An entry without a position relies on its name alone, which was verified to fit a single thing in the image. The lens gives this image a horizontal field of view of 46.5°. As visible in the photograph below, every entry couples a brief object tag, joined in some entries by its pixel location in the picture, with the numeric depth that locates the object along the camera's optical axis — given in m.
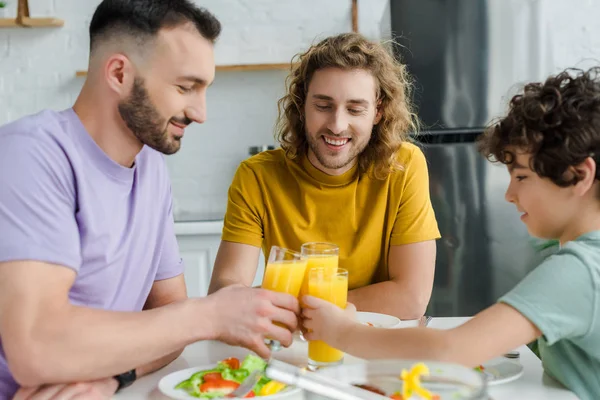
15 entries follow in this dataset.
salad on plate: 1.06
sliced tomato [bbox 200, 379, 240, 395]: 1.07
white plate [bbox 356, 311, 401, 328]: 1.41
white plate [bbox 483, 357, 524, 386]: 1.10
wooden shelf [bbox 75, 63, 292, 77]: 3.52
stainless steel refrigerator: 2.80
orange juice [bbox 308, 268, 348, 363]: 1.22
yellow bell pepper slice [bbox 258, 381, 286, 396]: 1.05
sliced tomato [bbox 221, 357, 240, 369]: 1.16
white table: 1.08
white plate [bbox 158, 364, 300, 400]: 1.05
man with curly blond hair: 1.87
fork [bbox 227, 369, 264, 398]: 1.04
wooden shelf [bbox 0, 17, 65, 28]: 3.51
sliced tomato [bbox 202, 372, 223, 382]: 1.10
